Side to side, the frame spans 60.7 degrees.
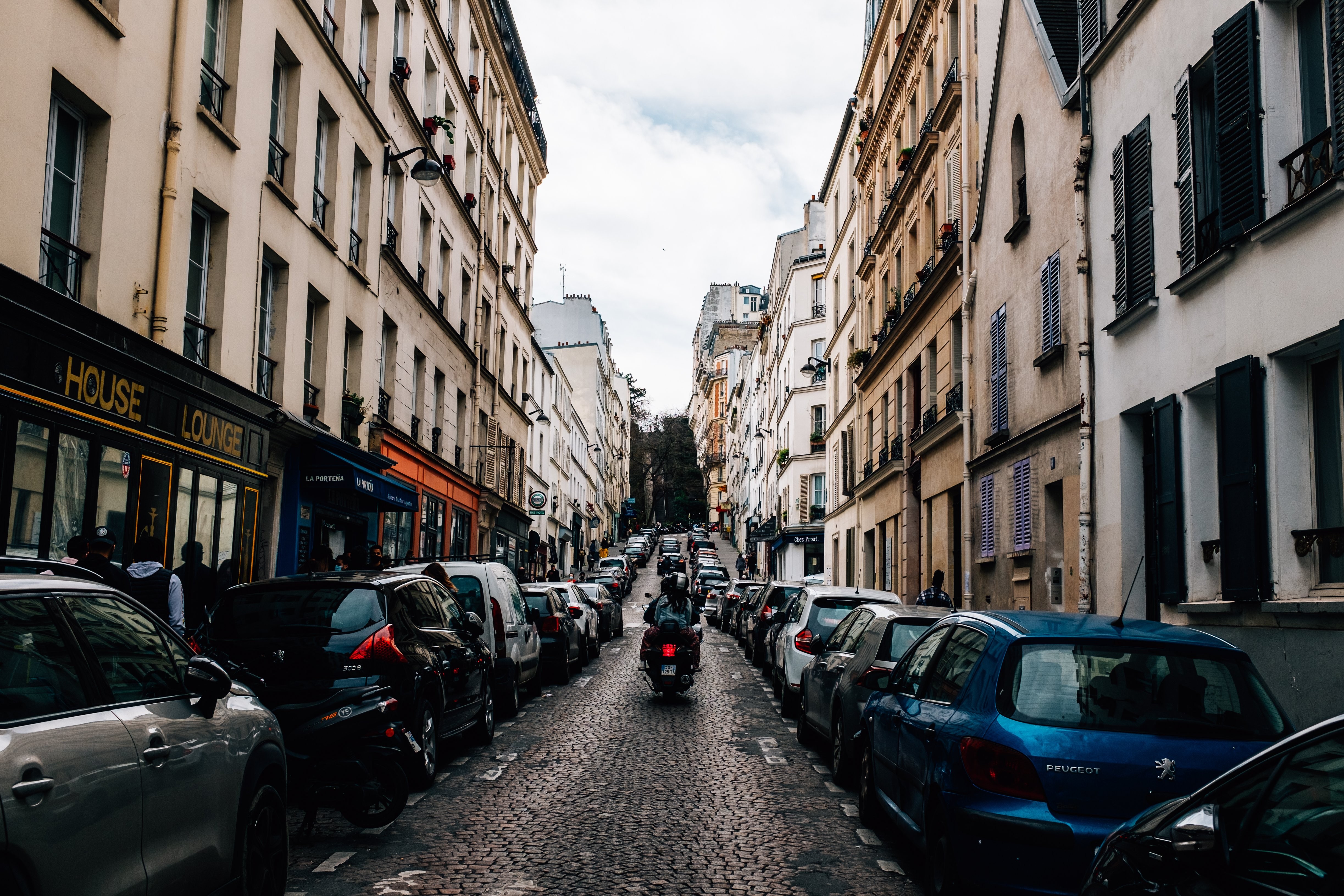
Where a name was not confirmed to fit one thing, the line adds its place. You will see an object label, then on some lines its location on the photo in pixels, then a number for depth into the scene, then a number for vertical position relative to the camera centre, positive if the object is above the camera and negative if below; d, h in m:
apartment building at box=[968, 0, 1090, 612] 14.84 +3.57
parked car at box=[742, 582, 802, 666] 19.48 -0.65
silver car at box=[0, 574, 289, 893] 3.56 -0.72
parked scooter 7.23 -1.24
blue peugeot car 5.23 -0.77
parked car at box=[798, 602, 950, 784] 9.36 -0.81
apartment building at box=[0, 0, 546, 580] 10.92 +3.86
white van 12.95 -0.58
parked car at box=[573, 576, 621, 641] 25.98 -0.99
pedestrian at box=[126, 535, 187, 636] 10.38 -0.24
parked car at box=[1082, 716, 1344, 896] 2.96 -0.70
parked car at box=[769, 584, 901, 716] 13.52 -0.64
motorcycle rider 15.16 -0.60
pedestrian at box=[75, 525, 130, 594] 9.34 -0.04
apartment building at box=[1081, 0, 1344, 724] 9.01 +2.25
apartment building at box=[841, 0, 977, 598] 21.92 +6.12
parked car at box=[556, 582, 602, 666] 20.41 -0.94
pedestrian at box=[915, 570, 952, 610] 17.48 -0.36
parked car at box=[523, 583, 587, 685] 17.09 -0.95
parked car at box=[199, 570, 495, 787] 7.75 -0.57
